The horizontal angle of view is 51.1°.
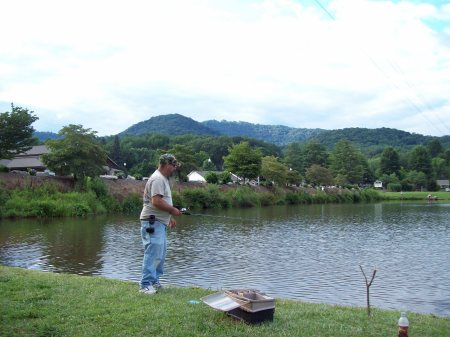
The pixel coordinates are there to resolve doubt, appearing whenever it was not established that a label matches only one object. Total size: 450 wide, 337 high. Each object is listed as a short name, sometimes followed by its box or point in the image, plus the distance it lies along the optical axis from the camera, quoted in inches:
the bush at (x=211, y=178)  2496.3
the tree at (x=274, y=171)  3002.5
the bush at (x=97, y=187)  1732.8
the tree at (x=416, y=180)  4901.6
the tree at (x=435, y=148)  5969.5
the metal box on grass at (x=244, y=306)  247.1
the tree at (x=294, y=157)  4597.7
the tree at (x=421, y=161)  5123.0
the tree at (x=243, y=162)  2765.7
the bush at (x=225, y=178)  2570.4
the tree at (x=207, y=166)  4265.3
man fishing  316.8
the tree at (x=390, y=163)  5300.2
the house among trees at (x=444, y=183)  5723.4
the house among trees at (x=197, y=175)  3322.8
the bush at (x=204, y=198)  2066.6
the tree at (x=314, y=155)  4802.7
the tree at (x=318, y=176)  3826.3
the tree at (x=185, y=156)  2650.1
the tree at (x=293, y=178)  3198.3
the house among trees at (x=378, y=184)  5183.1
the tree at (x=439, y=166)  5543.3
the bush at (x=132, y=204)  1796.3
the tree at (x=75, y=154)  1665.8
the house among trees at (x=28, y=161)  2353.6
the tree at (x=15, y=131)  1733.5
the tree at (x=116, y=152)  4623.5
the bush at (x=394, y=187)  4694.9
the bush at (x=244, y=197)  2351.1
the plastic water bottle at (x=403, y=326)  212.2
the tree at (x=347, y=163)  4456.2
